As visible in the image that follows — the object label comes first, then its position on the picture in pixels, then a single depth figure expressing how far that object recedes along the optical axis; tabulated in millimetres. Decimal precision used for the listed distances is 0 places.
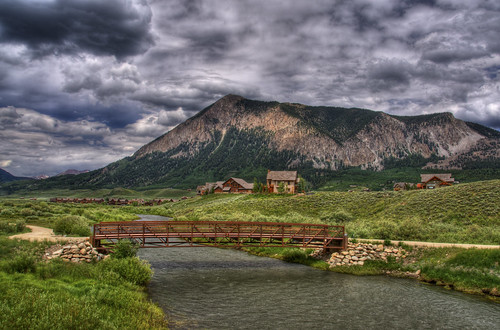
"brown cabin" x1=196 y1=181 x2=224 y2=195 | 155600
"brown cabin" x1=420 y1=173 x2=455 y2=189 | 117000
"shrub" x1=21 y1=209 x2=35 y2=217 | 62138
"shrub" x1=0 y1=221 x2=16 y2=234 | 34738
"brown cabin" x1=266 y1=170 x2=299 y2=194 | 120062
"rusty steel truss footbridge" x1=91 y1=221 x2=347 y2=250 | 30906
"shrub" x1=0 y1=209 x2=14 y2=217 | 58588
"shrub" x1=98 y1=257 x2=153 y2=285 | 23984
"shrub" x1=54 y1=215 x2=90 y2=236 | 36625
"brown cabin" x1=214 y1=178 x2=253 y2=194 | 144738
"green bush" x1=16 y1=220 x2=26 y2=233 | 36147
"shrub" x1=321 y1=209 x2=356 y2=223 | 56409
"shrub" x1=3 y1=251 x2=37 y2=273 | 20625
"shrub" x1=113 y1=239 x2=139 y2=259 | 27047
